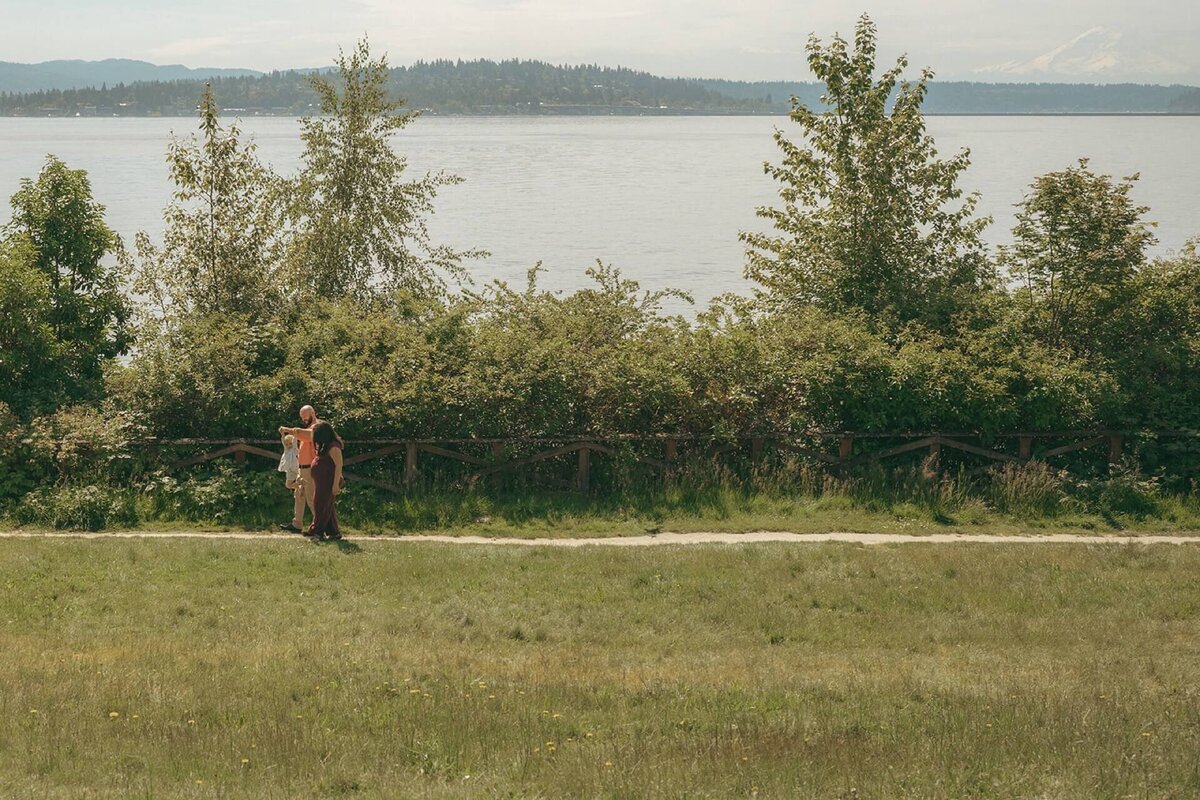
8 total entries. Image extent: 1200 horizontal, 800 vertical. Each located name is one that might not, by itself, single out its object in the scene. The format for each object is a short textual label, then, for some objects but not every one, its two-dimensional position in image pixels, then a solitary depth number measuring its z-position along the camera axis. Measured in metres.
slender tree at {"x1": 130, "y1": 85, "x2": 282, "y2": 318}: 24.14
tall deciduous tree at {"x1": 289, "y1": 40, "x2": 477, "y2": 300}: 28.77
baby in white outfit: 17.97
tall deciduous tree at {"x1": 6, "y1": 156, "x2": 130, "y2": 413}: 22.52
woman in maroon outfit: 17.12
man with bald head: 17.55
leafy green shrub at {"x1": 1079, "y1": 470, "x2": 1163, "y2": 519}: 19.73
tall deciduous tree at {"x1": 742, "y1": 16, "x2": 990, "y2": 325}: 24.67
